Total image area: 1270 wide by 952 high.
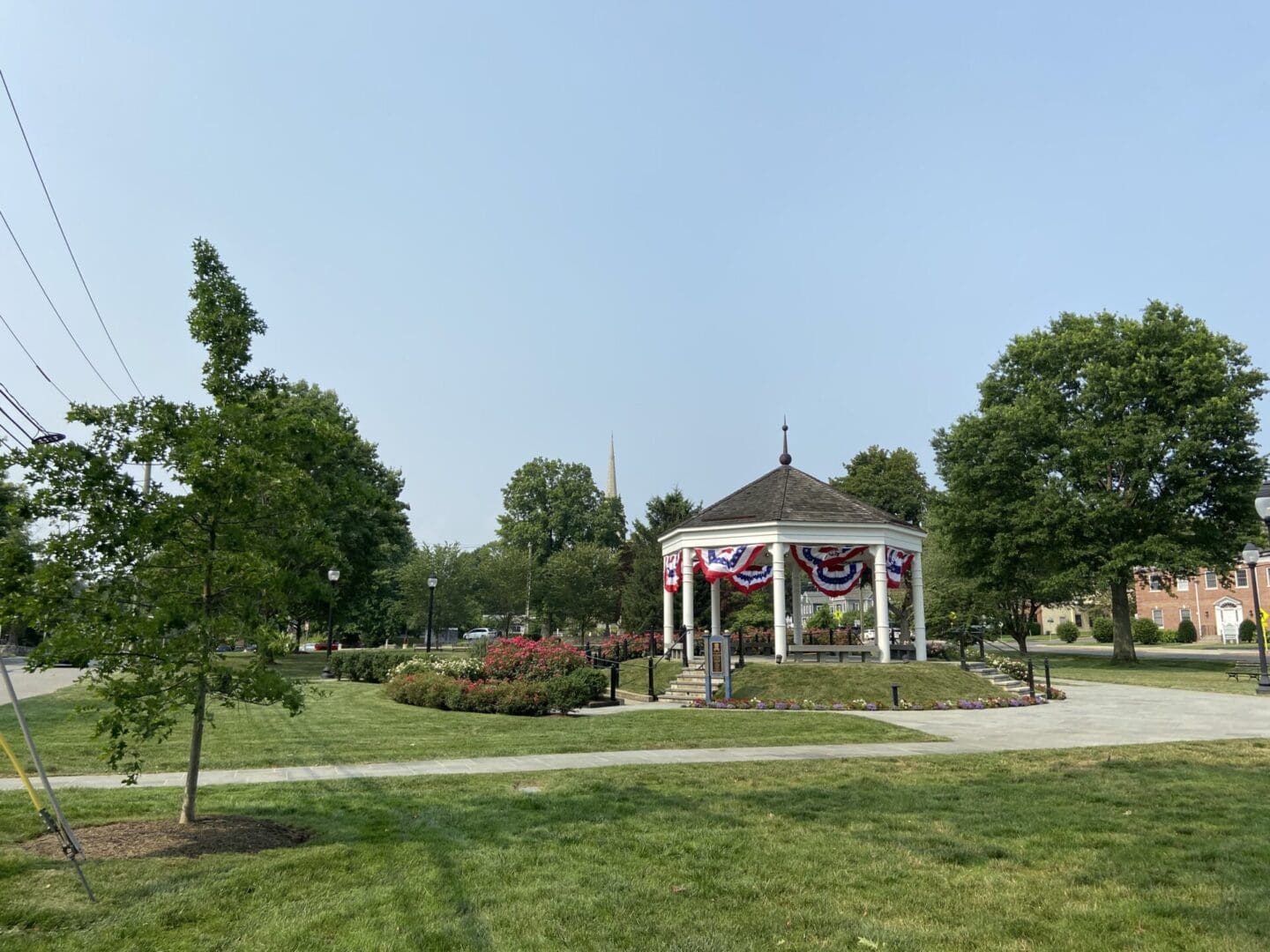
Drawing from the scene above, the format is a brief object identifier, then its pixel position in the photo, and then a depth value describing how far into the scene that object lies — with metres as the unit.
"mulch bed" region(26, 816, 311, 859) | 6.24
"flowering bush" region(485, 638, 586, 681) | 19.69
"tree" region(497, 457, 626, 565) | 76.06
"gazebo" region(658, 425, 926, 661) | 23.48
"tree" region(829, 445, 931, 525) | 62.94
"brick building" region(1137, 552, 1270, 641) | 68.12
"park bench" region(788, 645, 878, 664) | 24.03
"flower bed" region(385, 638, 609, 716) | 17.58
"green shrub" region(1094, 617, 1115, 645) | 63.78
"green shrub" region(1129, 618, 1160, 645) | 62.50
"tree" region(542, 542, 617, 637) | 48.97
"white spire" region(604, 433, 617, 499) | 139.12
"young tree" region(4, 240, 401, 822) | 6.27
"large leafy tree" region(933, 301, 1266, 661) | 35.69
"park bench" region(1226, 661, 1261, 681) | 29.33
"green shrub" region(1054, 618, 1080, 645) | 69.50
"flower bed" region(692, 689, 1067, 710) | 19.30
